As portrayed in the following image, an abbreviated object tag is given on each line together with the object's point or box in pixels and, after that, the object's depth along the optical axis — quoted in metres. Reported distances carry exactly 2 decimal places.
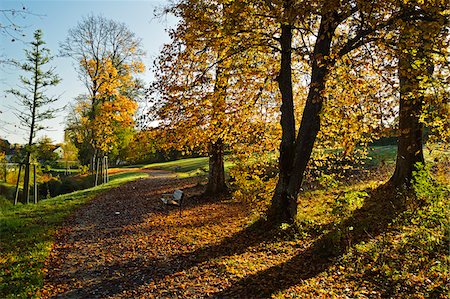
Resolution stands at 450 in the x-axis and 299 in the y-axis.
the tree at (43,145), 17.88
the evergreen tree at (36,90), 16.94
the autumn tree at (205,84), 9.27
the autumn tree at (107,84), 20.95
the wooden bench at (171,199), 11.79
